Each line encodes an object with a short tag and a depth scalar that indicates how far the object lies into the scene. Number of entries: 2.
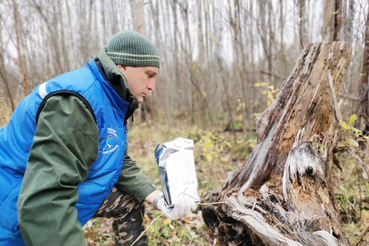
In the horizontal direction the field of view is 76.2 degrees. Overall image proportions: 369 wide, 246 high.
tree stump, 1.51
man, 1.01
